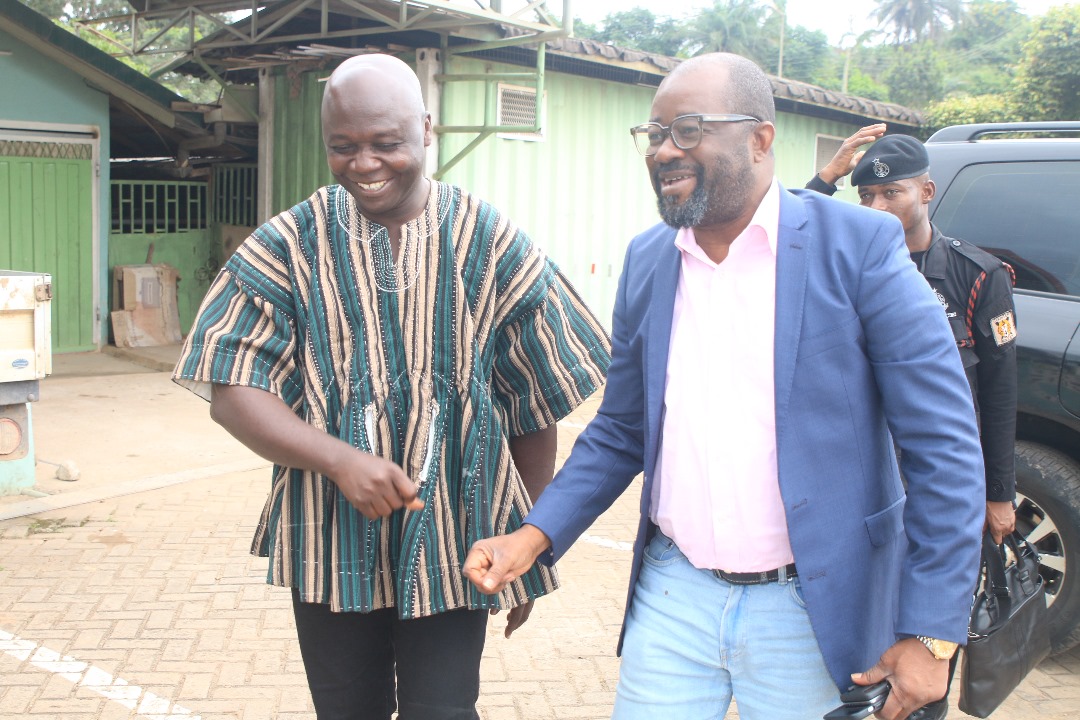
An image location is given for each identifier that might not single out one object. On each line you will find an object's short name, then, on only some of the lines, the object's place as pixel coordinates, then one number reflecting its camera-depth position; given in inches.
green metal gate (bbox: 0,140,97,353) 420.2
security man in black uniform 144.2
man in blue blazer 79.4
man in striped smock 89.4
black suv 173.3
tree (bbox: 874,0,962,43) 2469.2
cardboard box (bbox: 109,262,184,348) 453.1
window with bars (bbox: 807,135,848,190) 565.6
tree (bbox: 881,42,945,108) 1611.7
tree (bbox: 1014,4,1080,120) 838.5
